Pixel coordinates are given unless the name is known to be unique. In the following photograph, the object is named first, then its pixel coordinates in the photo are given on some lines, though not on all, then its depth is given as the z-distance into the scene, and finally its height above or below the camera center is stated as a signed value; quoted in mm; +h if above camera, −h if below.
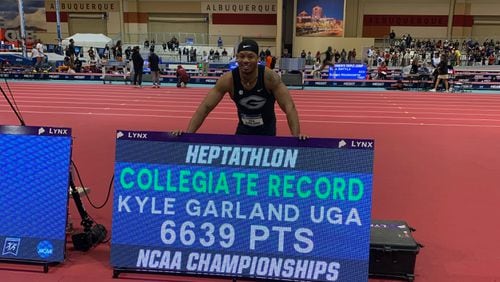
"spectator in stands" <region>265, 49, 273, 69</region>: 20725 -2
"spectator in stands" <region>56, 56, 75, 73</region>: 24594 -541
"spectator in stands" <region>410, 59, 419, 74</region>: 22031 -251
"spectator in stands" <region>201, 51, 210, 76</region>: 25172 -479
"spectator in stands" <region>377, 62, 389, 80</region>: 23230 -503
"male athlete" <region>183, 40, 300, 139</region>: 3709 -287
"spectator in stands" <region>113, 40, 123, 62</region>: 29453 +466
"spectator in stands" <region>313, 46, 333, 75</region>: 24705 -88
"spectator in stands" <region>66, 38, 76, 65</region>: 25772 +246
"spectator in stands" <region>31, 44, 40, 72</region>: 24100 -21
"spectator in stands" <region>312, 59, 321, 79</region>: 24594 -638
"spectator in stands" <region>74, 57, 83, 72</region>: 25470 -487
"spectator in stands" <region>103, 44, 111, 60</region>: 30873 +337
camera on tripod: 3982 -1606
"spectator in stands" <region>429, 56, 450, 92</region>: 19150 -463
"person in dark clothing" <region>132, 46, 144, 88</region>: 18672 -330
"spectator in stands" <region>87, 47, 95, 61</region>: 29636 +201
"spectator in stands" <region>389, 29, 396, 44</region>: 34950 +1994
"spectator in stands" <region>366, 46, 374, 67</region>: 29269 +335
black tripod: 3984 -1567
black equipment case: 3496 -1506
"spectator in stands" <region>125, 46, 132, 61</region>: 30419 +349
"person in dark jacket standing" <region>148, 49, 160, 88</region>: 18891 -398
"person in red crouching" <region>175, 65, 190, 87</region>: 19844 -830
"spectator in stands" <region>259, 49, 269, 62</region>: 23417 +234
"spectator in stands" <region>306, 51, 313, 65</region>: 34000 +86
